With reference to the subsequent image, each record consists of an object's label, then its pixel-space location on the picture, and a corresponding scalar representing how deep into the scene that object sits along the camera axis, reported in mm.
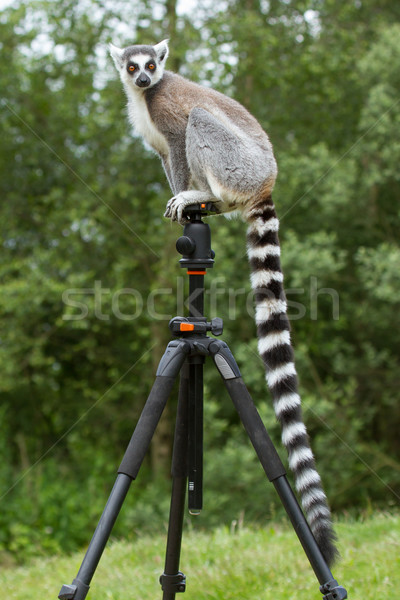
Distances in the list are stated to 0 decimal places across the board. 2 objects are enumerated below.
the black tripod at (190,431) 5895
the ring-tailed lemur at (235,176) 5989
